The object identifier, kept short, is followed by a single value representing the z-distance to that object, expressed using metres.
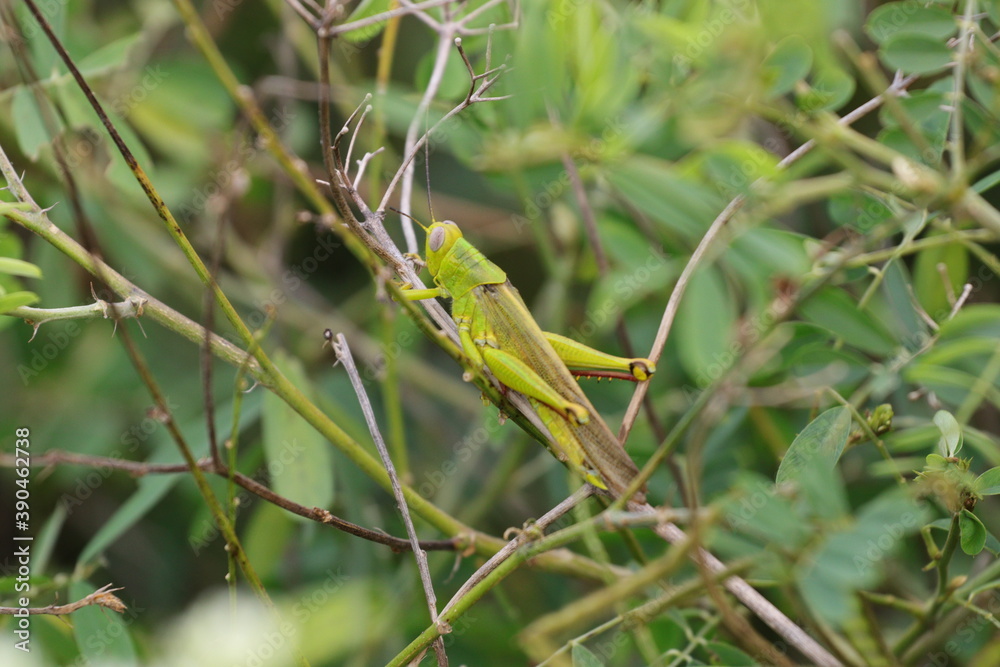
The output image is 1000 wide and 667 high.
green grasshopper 1.69
